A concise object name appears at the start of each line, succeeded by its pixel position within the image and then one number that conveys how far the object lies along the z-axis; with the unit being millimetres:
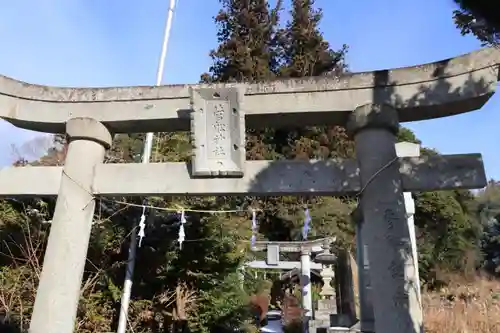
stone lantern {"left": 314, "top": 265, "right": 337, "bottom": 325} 11820
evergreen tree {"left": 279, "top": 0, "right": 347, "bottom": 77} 25281
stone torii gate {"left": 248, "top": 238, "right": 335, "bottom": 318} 14273
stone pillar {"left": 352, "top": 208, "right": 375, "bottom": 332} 7297
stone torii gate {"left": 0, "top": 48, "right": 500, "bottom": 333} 4848
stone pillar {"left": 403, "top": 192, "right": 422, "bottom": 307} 7876
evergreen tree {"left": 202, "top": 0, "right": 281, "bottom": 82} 24703
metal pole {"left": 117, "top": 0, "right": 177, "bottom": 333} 7539
